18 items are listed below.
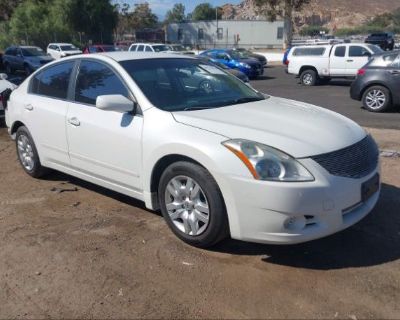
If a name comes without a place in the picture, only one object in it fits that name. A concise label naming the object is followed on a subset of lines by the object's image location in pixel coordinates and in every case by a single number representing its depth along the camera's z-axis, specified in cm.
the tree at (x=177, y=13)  12401
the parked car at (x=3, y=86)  921
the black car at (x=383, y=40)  3928
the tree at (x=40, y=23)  4325
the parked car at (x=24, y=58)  2533
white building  6178
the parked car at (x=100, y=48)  3074
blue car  2316
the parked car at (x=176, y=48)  2808
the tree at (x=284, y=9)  4823
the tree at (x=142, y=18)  8733
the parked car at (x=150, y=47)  2551
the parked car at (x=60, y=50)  3238
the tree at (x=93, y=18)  4641
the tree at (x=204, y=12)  10462
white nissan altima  346
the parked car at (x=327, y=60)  1816
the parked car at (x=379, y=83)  1091
